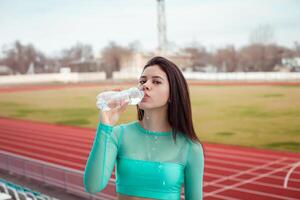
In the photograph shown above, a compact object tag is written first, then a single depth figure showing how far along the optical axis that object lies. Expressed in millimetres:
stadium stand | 2602
